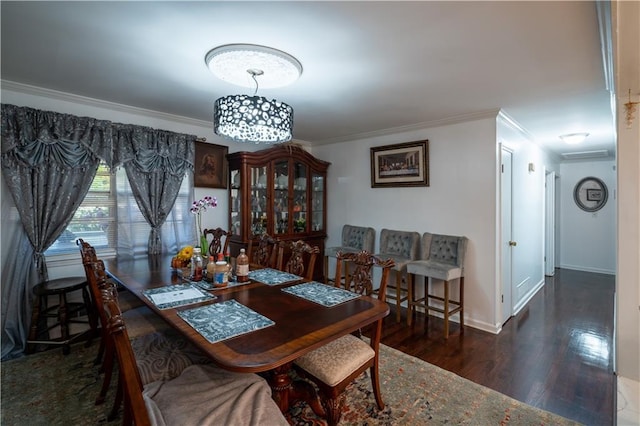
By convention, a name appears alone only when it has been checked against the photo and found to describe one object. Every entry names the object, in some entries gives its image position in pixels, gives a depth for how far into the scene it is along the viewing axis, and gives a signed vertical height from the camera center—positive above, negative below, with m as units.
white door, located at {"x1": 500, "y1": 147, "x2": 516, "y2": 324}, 3.33 -0.27
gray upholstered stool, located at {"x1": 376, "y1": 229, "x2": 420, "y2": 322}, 3.46 -0.55
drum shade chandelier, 1.90 +0.75
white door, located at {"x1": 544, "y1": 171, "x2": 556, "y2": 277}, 5.60 -0.37
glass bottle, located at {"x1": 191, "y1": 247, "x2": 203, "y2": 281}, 2.25 -0.42
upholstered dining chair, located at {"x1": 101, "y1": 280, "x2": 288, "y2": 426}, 1.04 -0.80
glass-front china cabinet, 3.90 +0.19
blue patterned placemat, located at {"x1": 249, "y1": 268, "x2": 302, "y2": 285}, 2.24 -0.52
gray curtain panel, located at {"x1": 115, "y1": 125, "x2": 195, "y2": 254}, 3.15 +0.49
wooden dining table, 1.22 -0.57
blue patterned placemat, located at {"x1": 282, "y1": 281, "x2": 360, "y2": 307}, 1.84 -0.55
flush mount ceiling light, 3.92 +0.90
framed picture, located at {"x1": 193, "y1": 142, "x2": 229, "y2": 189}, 3.74 +0.57
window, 2.98 -0.09
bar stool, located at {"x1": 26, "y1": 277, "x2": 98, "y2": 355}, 2.57 -0.89
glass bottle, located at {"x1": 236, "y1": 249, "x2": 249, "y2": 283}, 2.22 -0.43
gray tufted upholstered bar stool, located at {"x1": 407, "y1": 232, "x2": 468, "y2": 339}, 3.13 -0.63
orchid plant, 2.63 +0.04
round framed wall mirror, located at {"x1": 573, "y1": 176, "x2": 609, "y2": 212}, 5.78 +0.24
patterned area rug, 1.89 -1.30
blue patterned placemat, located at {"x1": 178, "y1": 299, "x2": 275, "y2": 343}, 1.39 -0.55
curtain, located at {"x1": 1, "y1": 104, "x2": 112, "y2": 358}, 2.55 +0.26
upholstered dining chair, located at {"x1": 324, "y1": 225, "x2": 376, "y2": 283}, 4.16 -0.45
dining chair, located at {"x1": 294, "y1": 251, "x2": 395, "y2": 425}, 1.60 -0.85
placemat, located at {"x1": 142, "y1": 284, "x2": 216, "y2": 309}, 1.75 -0.53
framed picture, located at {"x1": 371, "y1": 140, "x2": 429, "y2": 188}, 3.71 +0.56
